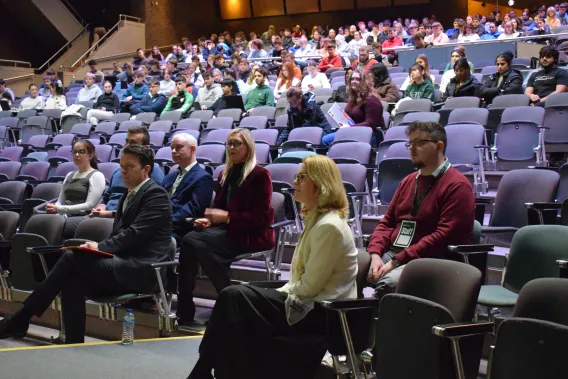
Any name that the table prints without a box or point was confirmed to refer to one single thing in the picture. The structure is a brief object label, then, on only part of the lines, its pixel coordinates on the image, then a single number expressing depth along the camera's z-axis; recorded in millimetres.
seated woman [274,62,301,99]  8680
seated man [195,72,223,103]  9164
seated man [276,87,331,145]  6316
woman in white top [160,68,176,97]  10734
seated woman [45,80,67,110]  10938
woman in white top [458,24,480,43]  11321
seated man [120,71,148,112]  9953
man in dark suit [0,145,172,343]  3479
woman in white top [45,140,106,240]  4789
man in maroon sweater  3016
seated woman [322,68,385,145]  6098
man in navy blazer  4109
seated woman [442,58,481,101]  6566
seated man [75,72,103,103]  10867
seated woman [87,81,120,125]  9570
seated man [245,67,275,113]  8031
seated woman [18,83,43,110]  11250
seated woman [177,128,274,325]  3674
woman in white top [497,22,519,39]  10539
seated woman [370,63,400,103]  7141
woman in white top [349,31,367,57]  12559
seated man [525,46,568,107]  6070
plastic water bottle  3383
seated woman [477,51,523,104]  6453
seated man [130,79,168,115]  9227
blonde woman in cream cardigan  2549
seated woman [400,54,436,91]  6956
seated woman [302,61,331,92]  8695
